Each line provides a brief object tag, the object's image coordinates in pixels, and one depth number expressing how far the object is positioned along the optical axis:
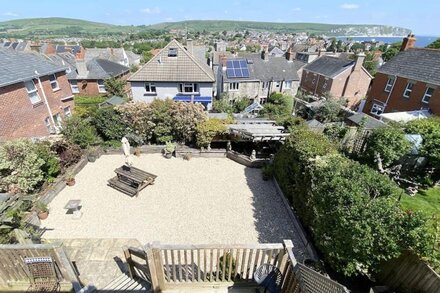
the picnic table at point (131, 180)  11.52
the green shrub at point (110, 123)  16.23
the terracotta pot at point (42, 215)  9.78
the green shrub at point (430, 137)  10.25
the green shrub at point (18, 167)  10.53
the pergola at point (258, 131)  13.88
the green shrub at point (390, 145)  10.04
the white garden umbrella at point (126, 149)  11.91
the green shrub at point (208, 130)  15.26
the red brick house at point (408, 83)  19.23
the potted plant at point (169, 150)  15.31
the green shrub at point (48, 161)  12.02
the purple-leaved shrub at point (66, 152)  13.48
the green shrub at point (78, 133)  15.16
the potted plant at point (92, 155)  14.50
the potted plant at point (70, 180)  12.12
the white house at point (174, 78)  23.89
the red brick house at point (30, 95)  14.94
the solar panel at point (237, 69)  31.25
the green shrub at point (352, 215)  5.20
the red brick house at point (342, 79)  31.19
